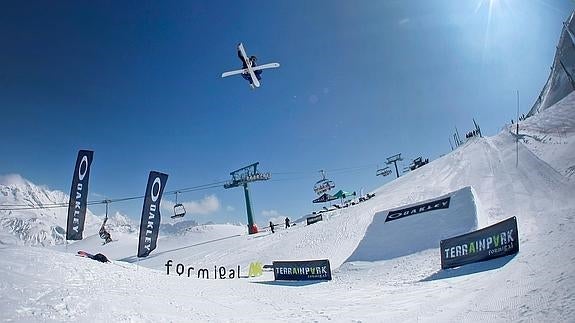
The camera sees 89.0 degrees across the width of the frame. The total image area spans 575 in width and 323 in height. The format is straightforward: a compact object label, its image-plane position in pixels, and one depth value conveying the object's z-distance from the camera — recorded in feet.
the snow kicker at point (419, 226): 55.93
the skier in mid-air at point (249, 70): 65.00
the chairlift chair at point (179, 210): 115.83
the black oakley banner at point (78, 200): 64.49
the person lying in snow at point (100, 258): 42.19
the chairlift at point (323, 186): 161.99
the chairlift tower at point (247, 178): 165.44
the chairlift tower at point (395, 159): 227.81
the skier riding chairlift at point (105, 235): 106.26
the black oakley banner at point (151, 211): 67.77
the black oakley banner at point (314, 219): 117.47
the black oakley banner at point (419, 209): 61.62
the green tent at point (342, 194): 169.99
